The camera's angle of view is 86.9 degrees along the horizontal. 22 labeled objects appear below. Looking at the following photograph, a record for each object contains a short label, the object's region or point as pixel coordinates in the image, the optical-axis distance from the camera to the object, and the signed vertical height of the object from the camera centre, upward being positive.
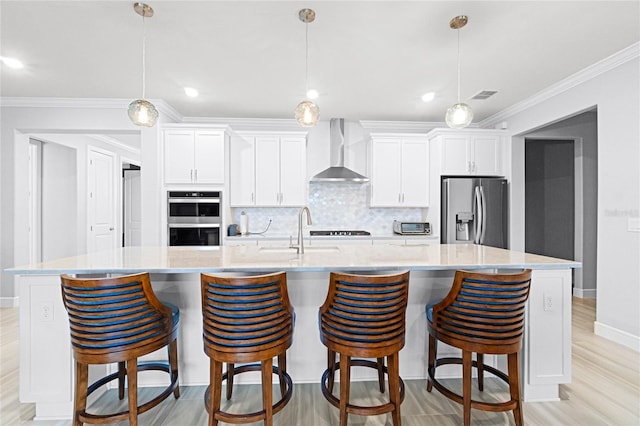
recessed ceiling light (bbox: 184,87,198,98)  3.93 +1.42
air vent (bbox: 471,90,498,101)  4.02 +1.42
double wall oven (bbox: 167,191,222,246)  4.40 -0.10
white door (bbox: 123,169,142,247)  7.57 +0.06
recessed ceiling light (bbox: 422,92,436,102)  4.09 +1.41
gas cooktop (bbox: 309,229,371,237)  4.76 -0.33
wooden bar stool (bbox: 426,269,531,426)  1.80 -0.60
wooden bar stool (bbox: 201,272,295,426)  1.66 -0.58
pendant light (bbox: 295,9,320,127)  2.44 +0.74
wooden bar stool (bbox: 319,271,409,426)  1.71 -0.58
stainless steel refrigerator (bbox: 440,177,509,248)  4.63 +0.01
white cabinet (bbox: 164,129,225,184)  4.47 +0.73
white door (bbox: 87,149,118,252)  5.78 +0.15
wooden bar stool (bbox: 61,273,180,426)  1.65 -0.58
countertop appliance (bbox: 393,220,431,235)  4.86 -0.25
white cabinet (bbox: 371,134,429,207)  4.98 +0.60
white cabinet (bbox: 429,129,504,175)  4.82 +0.84
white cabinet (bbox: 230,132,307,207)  4.88 +0.59
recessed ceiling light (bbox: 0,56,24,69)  3.17 +1.42
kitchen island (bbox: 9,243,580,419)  1.98 -0.58
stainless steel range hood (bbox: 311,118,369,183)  4.95 +0.90
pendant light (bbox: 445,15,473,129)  2.51 +0.74
